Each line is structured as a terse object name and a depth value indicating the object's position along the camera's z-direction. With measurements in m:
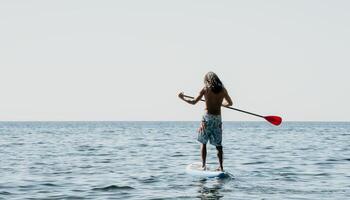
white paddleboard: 11.90
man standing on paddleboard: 11.88
